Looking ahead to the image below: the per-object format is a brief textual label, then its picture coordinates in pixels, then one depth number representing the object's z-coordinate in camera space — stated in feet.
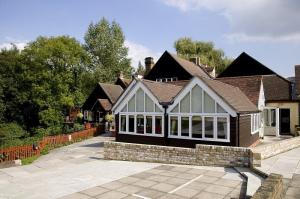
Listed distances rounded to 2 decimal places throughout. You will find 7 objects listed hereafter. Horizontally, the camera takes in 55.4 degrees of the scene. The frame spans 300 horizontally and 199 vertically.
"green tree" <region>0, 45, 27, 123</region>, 130.62
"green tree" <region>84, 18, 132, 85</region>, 173.17
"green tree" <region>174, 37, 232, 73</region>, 184.65
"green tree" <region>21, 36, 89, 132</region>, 119.24
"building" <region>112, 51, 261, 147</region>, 54.29
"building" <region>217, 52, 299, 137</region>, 73.73
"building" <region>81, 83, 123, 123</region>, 120.57
